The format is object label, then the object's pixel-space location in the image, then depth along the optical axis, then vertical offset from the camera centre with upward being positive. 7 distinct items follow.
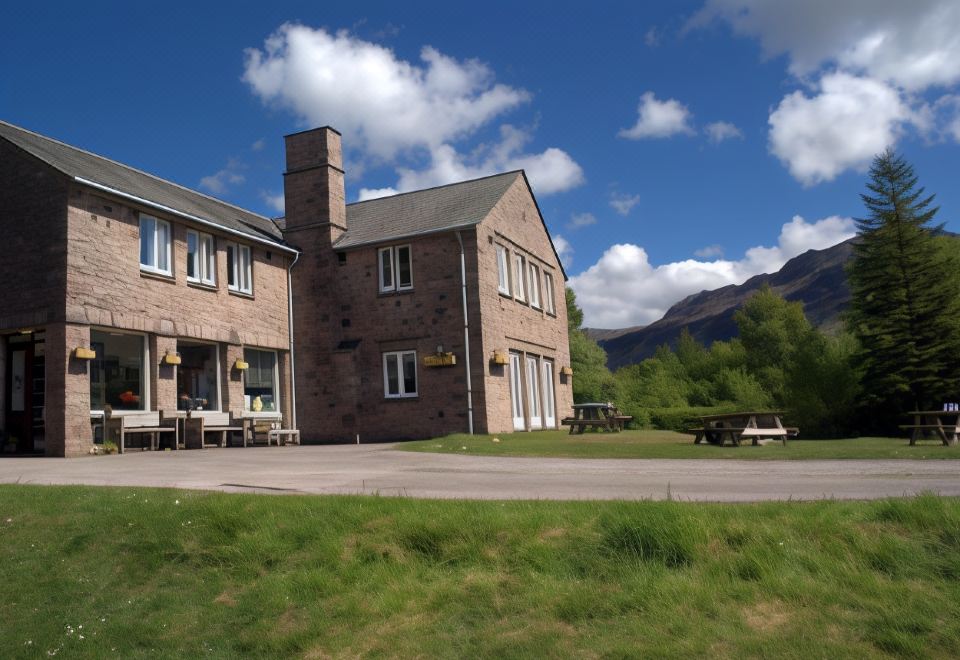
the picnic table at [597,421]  24.41 -0.15
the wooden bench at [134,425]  19.27 +0.39
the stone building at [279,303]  18.88 +3.57
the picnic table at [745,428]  18.18 -0.47
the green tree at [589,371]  47.81 +2.65
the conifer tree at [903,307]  29.70 +3.31
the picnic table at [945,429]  17.41 -0.70
